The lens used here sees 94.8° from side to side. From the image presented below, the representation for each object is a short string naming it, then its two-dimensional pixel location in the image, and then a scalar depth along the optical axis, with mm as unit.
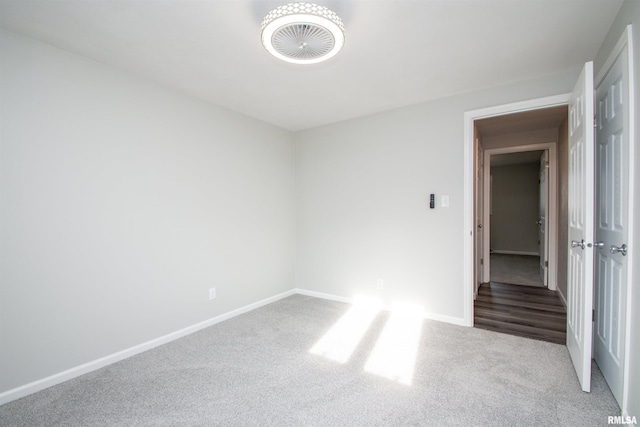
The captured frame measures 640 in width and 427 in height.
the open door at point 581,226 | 1801
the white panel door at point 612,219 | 1637
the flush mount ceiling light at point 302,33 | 1514
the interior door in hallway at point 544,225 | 4477
